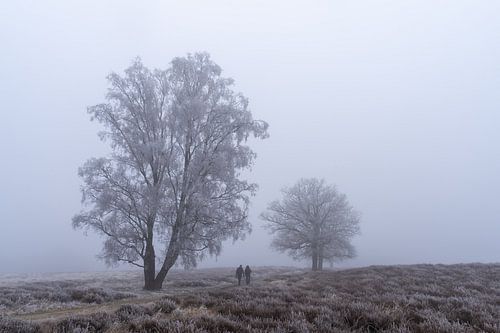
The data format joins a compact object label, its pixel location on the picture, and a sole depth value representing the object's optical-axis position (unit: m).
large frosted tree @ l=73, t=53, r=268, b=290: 23.03
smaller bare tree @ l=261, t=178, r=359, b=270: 49.06
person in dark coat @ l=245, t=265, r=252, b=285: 29.07
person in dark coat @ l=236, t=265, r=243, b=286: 28.46
